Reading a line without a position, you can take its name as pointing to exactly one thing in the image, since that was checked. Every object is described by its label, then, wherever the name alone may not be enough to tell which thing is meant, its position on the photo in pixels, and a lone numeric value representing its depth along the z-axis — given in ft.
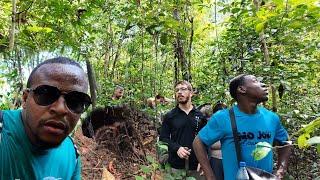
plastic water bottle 6.94
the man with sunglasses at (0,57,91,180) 3.42
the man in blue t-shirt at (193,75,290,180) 7.59
